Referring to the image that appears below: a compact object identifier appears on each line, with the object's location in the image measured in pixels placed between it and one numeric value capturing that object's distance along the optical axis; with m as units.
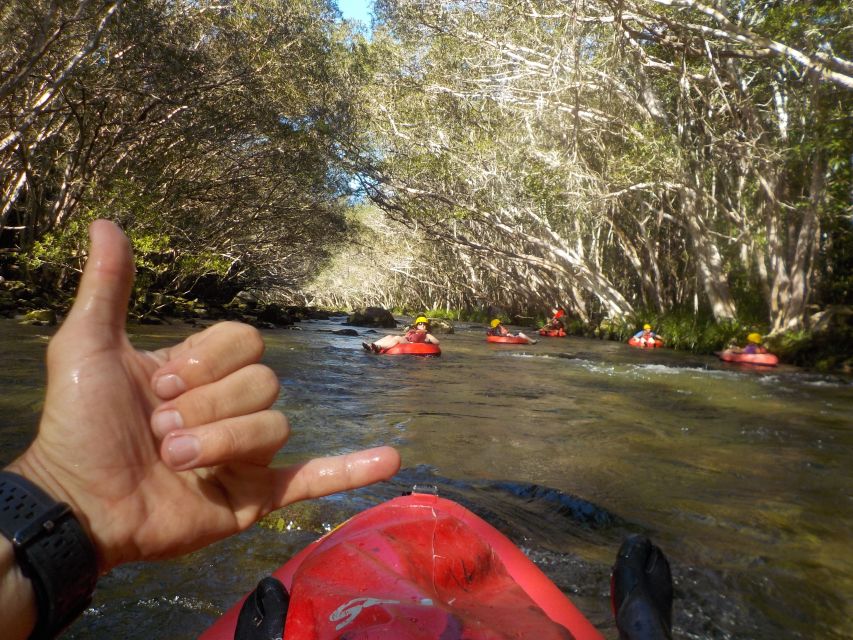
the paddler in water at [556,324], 23.25
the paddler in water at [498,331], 18.99
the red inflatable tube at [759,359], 13.61
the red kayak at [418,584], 1.46
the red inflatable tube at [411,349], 13.88
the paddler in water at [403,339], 14.18
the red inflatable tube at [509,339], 18.61
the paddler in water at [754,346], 13.94
